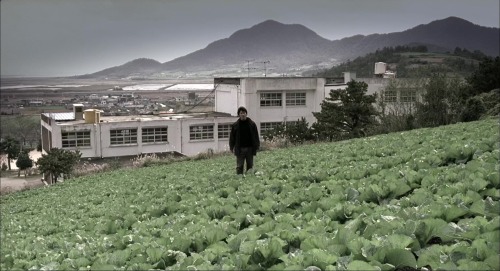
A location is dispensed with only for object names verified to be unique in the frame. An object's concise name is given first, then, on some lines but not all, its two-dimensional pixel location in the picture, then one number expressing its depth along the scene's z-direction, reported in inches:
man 560.4
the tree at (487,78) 1840.8
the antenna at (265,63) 3176.7
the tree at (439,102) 1470.2
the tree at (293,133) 1718.8
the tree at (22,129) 3553.2
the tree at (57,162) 1640.0
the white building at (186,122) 2335.1
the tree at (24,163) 3169.3
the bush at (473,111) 1318.4
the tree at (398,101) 1515.7
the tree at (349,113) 1685.5
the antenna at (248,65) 3216.0
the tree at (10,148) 3572.8
